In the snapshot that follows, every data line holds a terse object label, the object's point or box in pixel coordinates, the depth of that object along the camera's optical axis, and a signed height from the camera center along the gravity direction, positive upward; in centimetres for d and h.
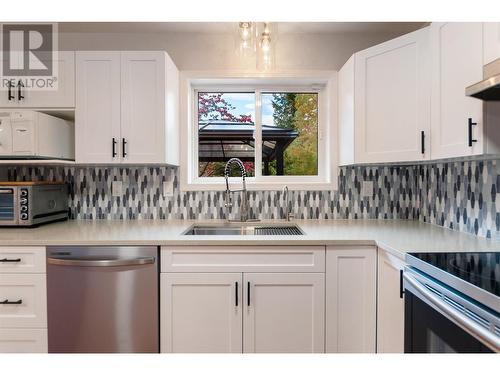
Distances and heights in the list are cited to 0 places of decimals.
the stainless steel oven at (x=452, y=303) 89 -36
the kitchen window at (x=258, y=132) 256 +41
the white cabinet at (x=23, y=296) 171 -57
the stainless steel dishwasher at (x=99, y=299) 169 -58
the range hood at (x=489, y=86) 110 +34
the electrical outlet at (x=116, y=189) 243 -3
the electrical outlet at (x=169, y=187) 244 -1
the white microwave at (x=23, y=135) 196 +30
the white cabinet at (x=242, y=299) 173 -59
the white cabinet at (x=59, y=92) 207 +58
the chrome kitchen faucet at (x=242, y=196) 237 -8
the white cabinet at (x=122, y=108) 206 +48
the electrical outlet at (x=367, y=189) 244 -3
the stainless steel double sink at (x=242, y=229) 223 -30
